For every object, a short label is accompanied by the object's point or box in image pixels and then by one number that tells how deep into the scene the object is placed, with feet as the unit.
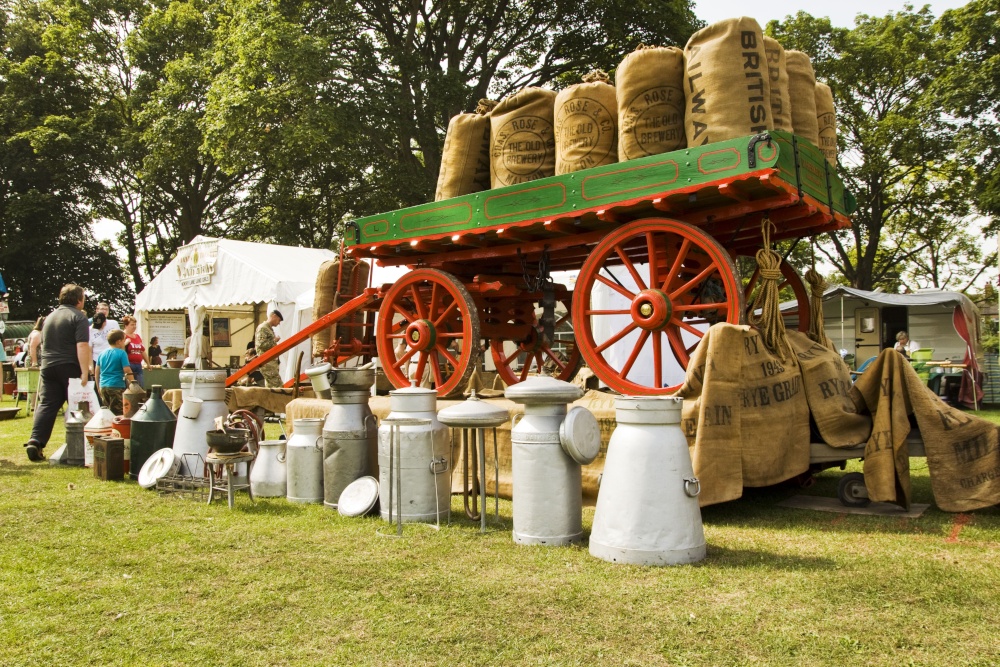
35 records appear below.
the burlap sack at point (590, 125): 17.25
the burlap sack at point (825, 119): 18.53
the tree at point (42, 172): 83.56
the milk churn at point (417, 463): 14.25
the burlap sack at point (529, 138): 18.43
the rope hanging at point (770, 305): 15.24
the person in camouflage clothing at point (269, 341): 36.14
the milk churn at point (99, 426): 21.21
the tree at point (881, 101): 67.26
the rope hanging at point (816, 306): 18.25
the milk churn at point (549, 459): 12.35
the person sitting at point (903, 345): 46.26
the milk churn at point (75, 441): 22.40
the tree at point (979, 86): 61.52
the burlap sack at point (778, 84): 16.10
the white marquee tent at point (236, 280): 45.39
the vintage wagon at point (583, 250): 15.14
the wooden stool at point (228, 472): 15.99
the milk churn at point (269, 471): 17.65
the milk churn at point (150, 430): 19.89
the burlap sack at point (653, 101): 16.20
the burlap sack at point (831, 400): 14.74
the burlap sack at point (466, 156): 19.65
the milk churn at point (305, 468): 16.79
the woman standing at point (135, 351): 33.78
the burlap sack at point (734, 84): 15.21
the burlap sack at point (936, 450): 13.62
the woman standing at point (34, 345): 42.80
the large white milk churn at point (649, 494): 11.05
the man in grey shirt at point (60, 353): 23.80
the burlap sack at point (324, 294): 23.00
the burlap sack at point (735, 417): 13.57
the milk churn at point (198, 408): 19.08
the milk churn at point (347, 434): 16.03
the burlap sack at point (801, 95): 17.48
